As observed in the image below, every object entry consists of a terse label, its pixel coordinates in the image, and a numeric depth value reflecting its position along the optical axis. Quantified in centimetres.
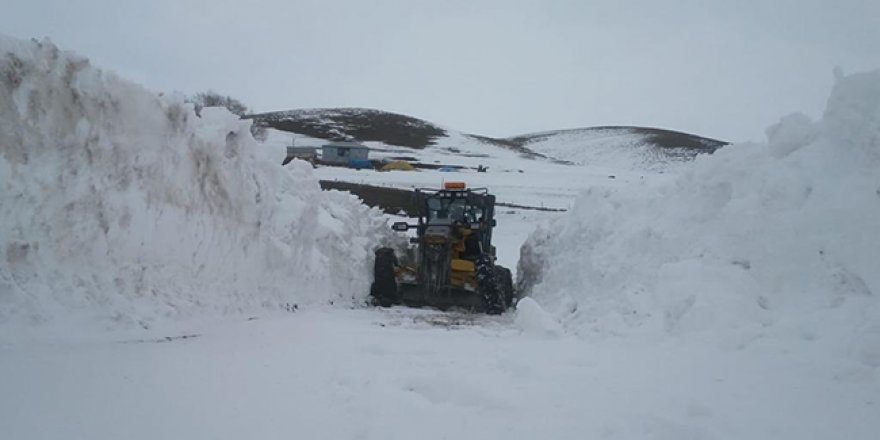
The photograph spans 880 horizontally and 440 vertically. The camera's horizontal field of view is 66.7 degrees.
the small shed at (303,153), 5648
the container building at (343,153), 5988
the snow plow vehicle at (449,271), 1220
